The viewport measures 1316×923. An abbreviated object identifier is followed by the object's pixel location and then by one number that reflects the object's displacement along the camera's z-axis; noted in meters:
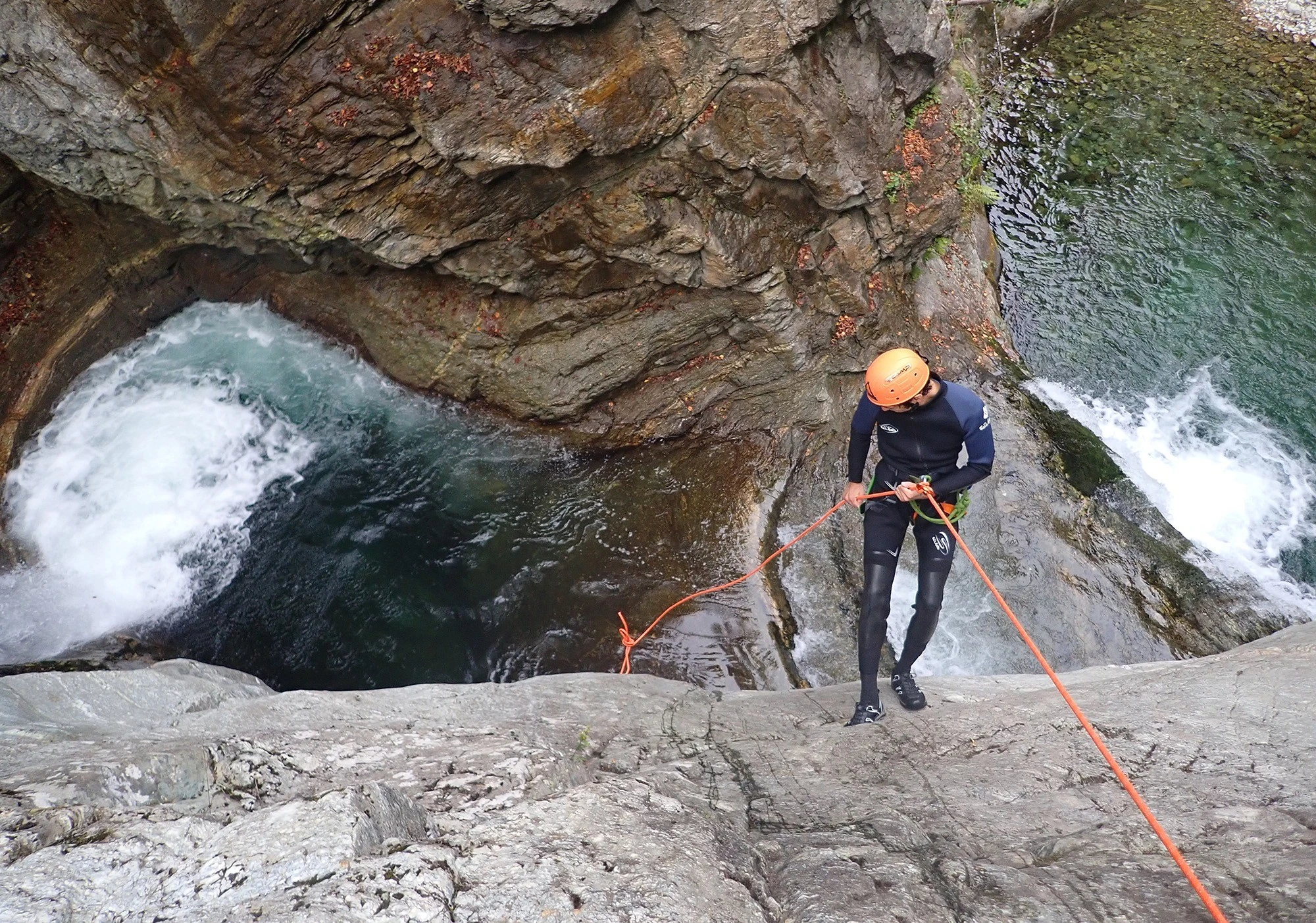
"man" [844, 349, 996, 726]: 4.68
